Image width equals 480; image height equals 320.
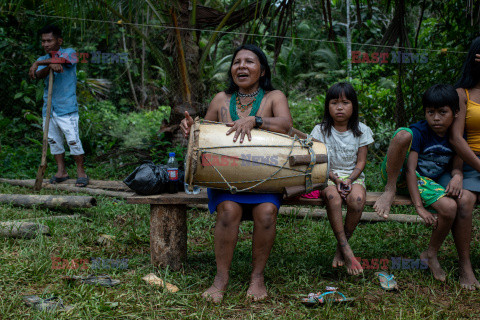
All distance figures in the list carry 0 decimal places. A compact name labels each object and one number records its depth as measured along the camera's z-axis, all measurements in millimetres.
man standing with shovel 4871
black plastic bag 2957
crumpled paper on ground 2668
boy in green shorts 2783
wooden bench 2971
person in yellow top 2822
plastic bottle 3037
